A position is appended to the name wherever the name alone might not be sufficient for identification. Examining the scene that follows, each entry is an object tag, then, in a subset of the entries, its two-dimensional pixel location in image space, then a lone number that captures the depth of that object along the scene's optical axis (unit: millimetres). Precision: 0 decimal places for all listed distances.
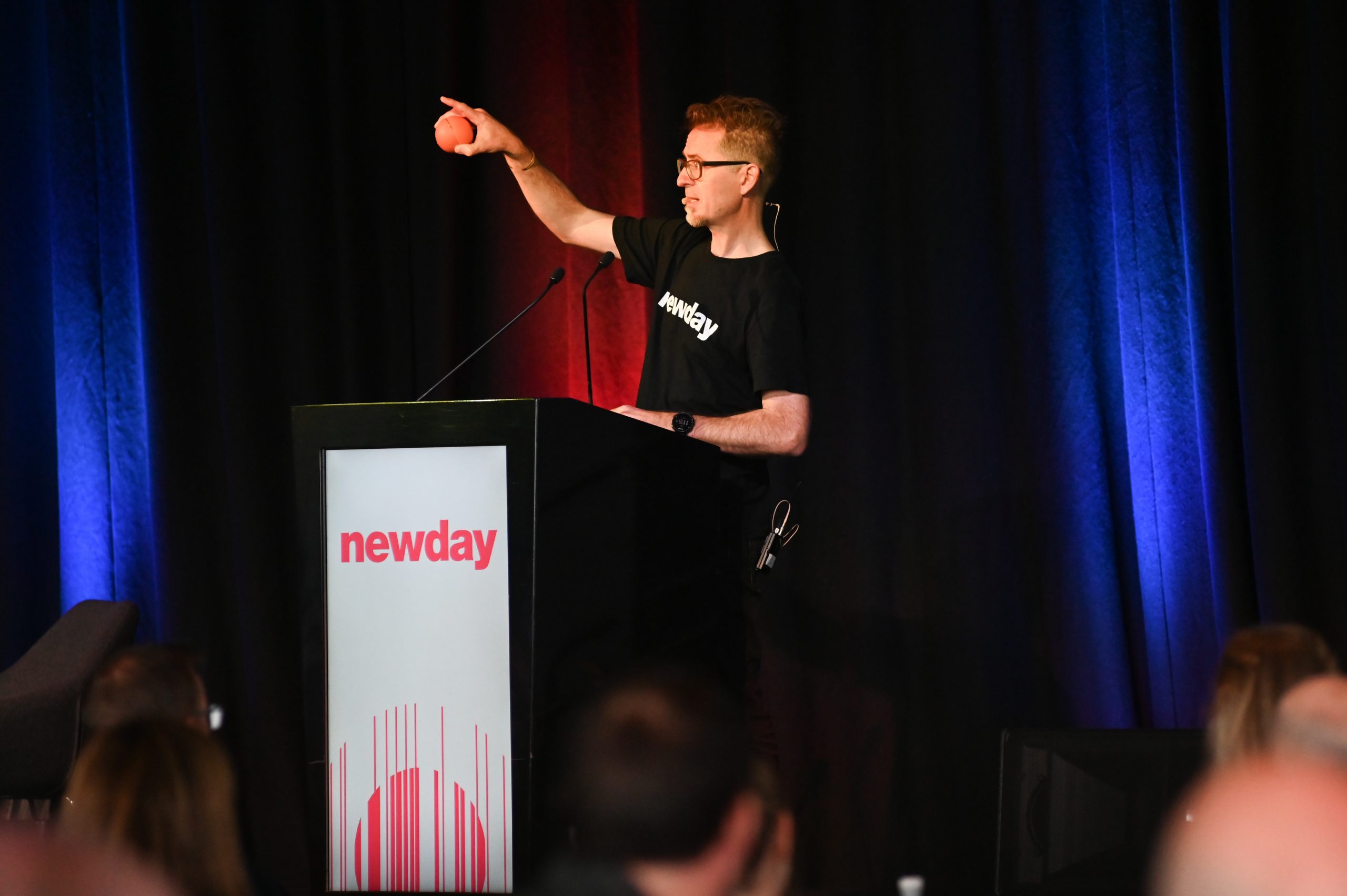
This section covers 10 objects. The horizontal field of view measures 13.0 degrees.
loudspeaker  9588
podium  9046
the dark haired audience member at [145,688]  8929
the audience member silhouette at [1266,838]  5465
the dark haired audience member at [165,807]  7658
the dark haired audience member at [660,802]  7101
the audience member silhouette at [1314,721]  8663
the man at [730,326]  9579
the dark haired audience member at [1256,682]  8864
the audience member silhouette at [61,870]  5294
